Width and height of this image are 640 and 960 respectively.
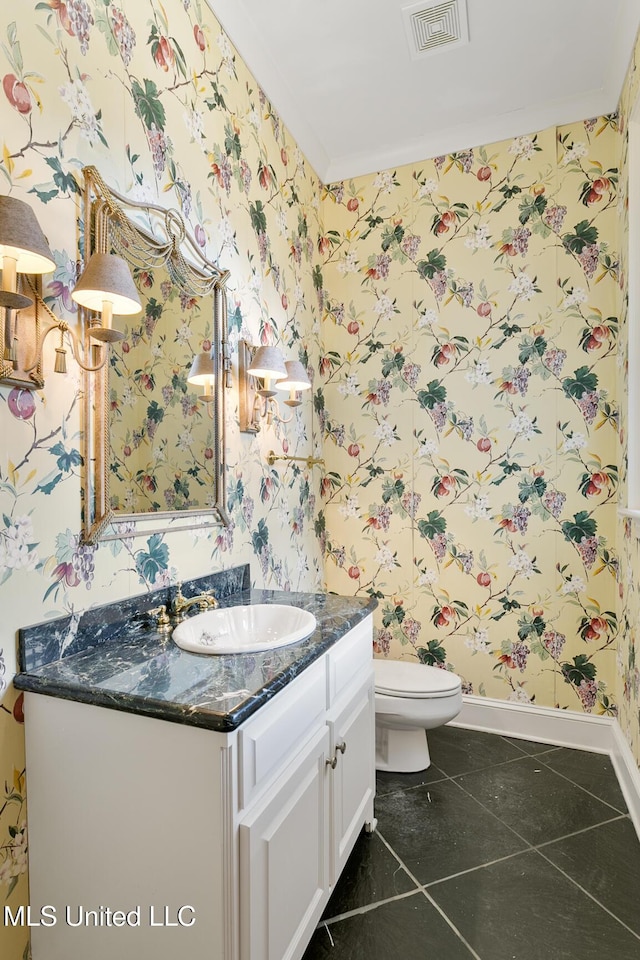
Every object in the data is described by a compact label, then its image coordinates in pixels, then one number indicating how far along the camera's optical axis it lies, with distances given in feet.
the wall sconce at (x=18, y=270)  3.14
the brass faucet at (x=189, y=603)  4.94
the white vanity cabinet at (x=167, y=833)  3.13
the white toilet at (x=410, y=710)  6.79
